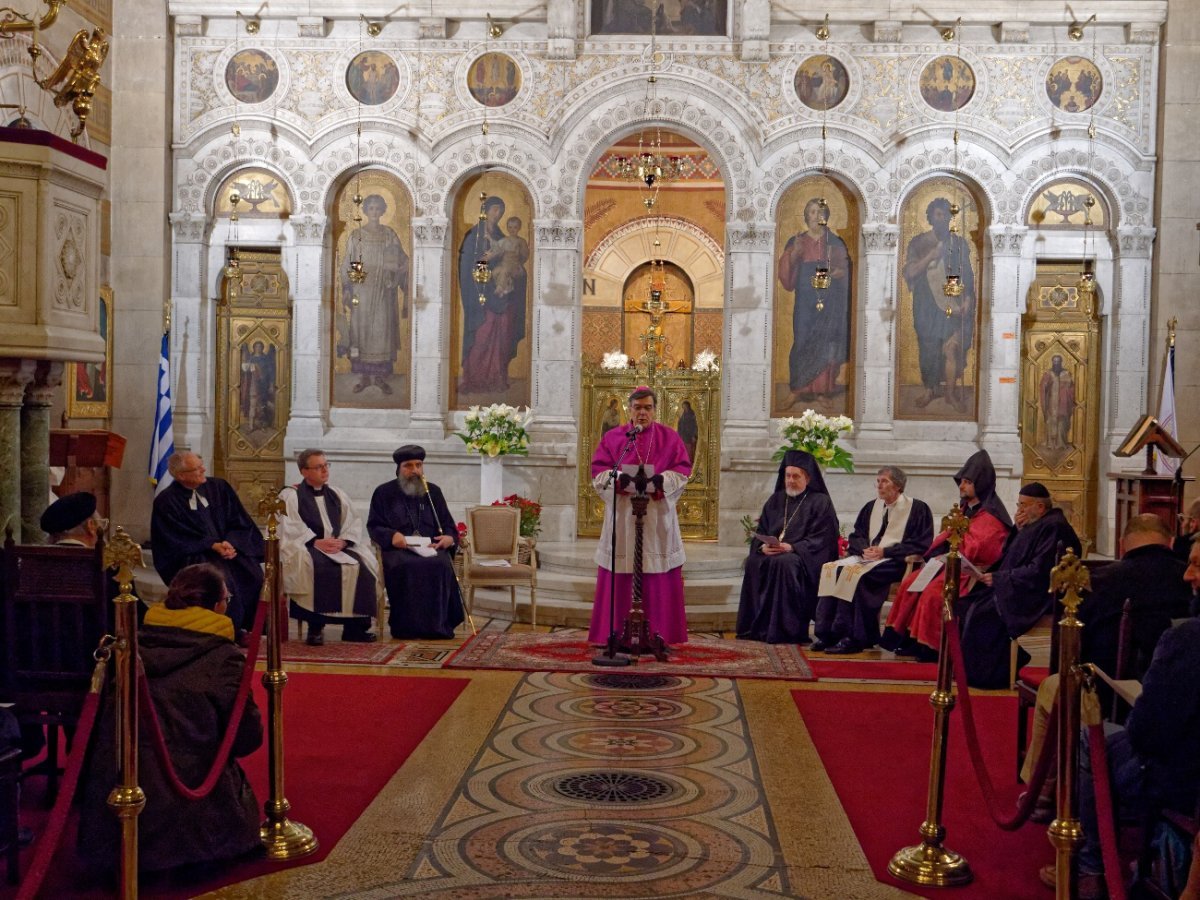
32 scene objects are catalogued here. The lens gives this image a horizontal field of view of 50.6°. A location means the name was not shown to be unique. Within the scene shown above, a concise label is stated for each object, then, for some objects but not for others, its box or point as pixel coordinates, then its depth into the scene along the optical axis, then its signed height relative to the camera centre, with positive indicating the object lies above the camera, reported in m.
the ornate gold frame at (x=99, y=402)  13.10 +0.11
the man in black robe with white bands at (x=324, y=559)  9.94 -1.17
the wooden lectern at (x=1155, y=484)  10.43 -0.44
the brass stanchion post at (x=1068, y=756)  4.02 -1.05
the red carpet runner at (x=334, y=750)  5.01 -1.81
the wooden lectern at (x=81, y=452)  10.58 -0.39
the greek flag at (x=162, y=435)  13.25 -0.28
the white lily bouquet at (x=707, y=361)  16.20 +0.78
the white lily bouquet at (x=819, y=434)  12.75 -0.12
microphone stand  9.25 -1.38
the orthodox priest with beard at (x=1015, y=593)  8.41 -1.13
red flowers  12.75 -0.98
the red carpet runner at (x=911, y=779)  5.27 -1.82
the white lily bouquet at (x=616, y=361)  15.42 +0.70
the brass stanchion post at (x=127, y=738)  4.24 -1.11
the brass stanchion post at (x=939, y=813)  5.06 -1.58
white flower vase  13.45 -0.67
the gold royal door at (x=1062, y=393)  14.33 +0.40
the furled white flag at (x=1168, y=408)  11.85 +0.22
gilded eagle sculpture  6.90 +1.86
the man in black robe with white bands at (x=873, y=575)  10.22 -1.22
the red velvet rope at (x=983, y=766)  4.30 -1.22
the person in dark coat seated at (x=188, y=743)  4.77 -1.30
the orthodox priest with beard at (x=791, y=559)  10.53 -1.15
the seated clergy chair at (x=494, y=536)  11.23 -1.08
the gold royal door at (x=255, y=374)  14.70 +0.41
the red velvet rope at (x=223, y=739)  4.40 -1.17
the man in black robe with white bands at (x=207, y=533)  9.32 -0.93
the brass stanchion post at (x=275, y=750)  5.21 -1.45
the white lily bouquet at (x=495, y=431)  13.20 -0.16
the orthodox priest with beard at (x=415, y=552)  10.34 -1.15
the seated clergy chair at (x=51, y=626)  5.35 -0.94
